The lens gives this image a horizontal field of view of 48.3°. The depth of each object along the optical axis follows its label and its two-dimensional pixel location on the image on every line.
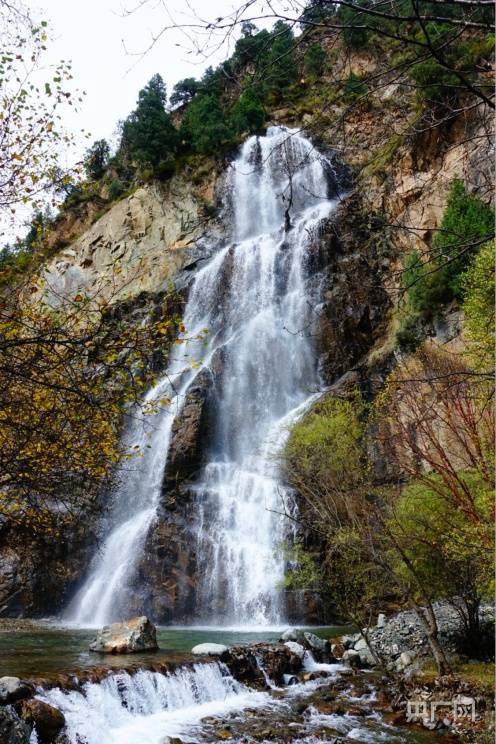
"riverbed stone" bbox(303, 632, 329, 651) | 13.92
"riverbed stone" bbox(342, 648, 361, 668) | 13.36
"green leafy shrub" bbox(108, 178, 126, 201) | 48.78
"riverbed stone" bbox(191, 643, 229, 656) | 12.15
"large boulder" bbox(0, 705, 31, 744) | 7.29
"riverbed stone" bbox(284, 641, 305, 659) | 13.04
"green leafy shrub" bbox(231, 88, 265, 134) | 42.44
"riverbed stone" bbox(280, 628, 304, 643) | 14.26
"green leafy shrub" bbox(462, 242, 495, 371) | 12.23
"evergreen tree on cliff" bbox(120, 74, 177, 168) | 44.72
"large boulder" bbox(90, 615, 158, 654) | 12.85
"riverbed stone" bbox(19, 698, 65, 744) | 7.99
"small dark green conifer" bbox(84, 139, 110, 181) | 52.28
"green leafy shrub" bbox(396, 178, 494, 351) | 23.03
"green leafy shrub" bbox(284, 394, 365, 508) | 15.61
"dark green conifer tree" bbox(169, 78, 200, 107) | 49.62
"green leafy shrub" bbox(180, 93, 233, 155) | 43.12
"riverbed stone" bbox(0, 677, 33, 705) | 8.22
